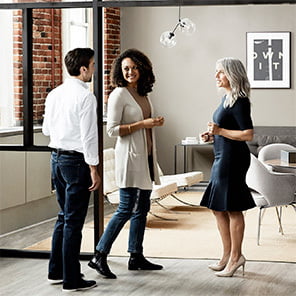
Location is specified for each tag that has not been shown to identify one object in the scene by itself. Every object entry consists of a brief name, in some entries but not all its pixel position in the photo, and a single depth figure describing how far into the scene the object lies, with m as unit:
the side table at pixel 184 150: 13.76
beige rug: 8.23
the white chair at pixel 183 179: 11.13
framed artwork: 13.81
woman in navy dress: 6.86
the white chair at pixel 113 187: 9.84
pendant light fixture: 13.12
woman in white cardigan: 7.02
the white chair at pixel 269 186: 8.57
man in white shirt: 6.30
